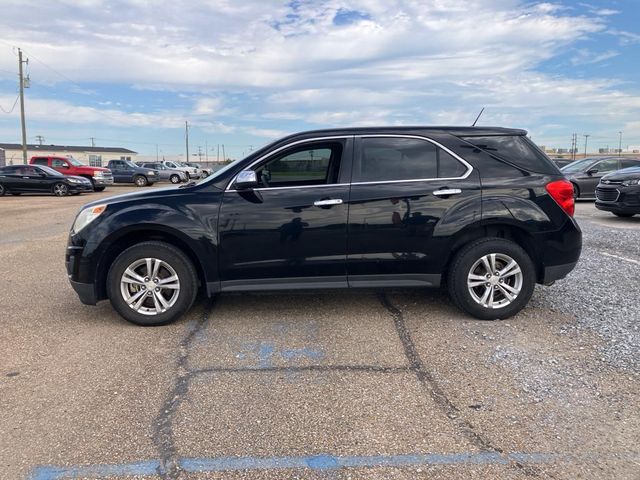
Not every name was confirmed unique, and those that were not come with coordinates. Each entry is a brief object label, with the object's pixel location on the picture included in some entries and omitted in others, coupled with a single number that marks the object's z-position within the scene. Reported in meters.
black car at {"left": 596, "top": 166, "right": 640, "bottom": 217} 11.91
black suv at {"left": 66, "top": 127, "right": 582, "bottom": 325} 4.70
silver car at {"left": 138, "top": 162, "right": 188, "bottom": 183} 38.41
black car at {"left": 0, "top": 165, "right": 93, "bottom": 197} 23.47
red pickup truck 27.19
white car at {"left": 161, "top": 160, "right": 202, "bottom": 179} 40.72
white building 79.00
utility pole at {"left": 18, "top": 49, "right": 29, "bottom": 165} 38.50
